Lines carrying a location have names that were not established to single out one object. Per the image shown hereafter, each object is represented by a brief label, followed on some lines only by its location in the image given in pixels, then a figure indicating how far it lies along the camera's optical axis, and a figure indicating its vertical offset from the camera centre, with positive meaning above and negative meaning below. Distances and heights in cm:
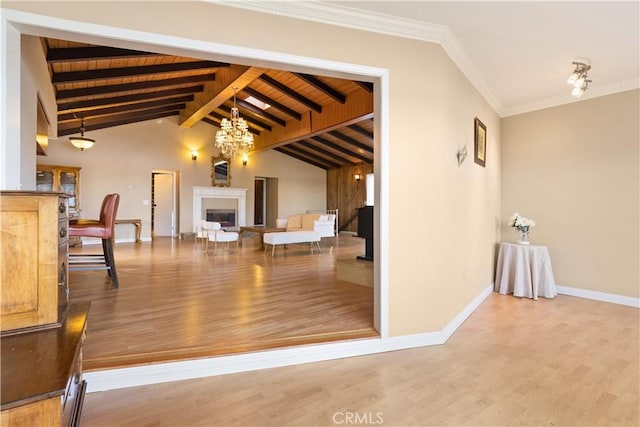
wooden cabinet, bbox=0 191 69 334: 108 -18
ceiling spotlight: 303 +131
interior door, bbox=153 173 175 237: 1006 +6
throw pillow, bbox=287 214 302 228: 809 -30
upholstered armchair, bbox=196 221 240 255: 667 -51
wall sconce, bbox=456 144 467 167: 295 +54
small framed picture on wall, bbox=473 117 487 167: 346 +80
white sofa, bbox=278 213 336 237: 782 -32
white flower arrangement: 403 -14
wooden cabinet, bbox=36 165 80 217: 711 +71
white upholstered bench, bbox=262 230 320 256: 645 -57
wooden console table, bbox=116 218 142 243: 835 -33
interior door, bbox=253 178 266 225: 1291 +39
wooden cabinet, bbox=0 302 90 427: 79 -46
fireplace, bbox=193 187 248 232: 1005 +21
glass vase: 407 -31
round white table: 390 -77
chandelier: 675 +166
